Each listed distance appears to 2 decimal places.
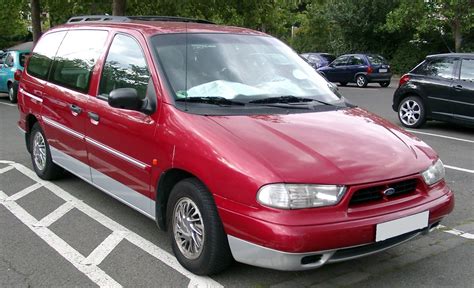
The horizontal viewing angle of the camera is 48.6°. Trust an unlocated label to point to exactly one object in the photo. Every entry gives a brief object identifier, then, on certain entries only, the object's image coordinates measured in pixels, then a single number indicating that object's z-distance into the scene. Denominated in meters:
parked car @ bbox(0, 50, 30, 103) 15.66
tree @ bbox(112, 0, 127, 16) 15.34
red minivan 3.14
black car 9.76
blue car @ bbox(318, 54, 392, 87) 22.78
